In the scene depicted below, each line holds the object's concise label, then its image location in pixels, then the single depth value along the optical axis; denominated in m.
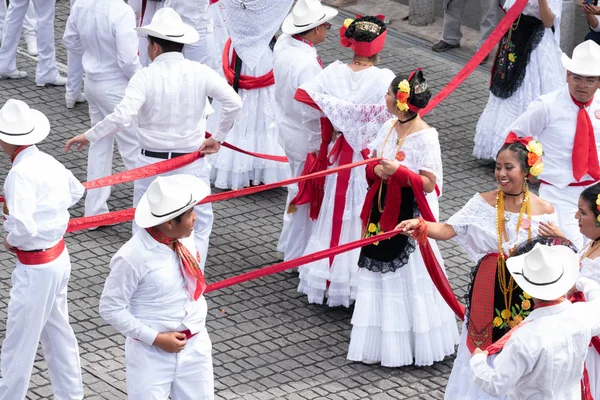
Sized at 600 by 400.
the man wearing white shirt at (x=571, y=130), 17.05
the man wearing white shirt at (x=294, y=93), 18.91
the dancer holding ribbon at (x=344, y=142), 17.73
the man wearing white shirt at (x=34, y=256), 14.62
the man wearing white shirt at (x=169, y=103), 17.47
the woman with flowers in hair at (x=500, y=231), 14.52
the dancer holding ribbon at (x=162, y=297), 12.98
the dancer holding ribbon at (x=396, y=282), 16.80
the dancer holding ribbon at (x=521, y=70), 22.55
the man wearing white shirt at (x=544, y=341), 12.30
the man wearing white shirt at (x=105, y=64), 20.58
